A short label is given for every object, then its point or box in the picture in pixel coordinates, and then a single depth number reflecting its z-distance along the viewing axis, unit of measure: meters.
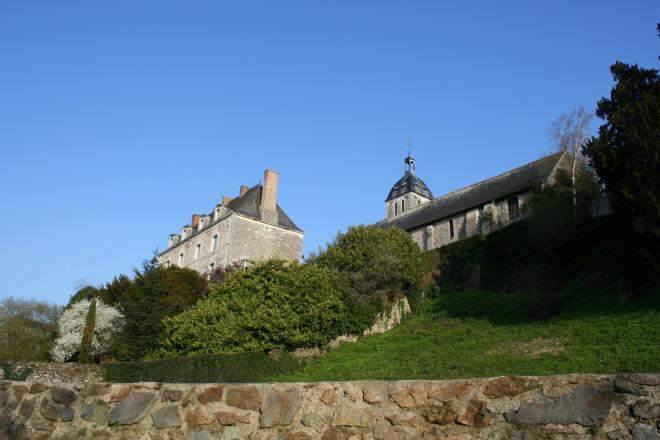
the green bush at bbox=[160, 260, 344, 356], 21.14
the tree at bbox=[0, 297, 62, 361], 25.69
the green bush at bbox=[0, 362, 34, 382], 18.53
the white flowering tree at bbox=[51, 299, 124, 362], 24.80
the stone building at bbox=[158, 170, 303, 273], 43.03
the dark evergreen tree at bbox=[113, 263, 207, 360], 24.09
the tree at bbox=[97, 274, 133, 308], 28.58
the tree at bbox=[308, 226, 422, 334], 23.05
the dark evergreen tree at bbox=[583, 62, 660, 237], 17.38
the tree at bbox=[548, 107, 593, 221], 28.61
